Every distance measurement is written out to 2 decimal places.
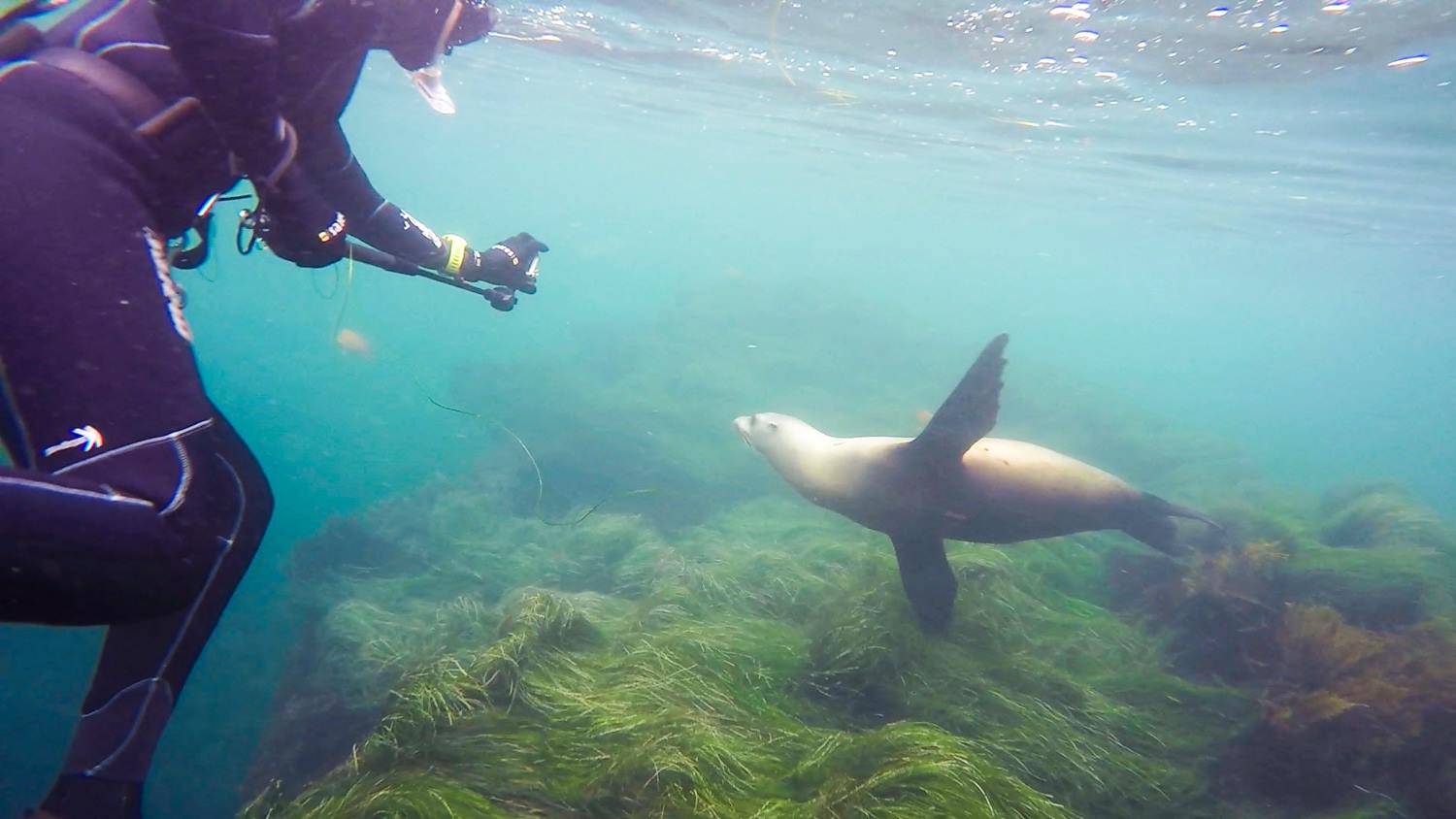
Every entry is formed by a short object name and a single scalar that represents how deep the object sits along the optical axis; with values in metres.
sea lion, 4.62
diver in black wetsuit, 1.30
